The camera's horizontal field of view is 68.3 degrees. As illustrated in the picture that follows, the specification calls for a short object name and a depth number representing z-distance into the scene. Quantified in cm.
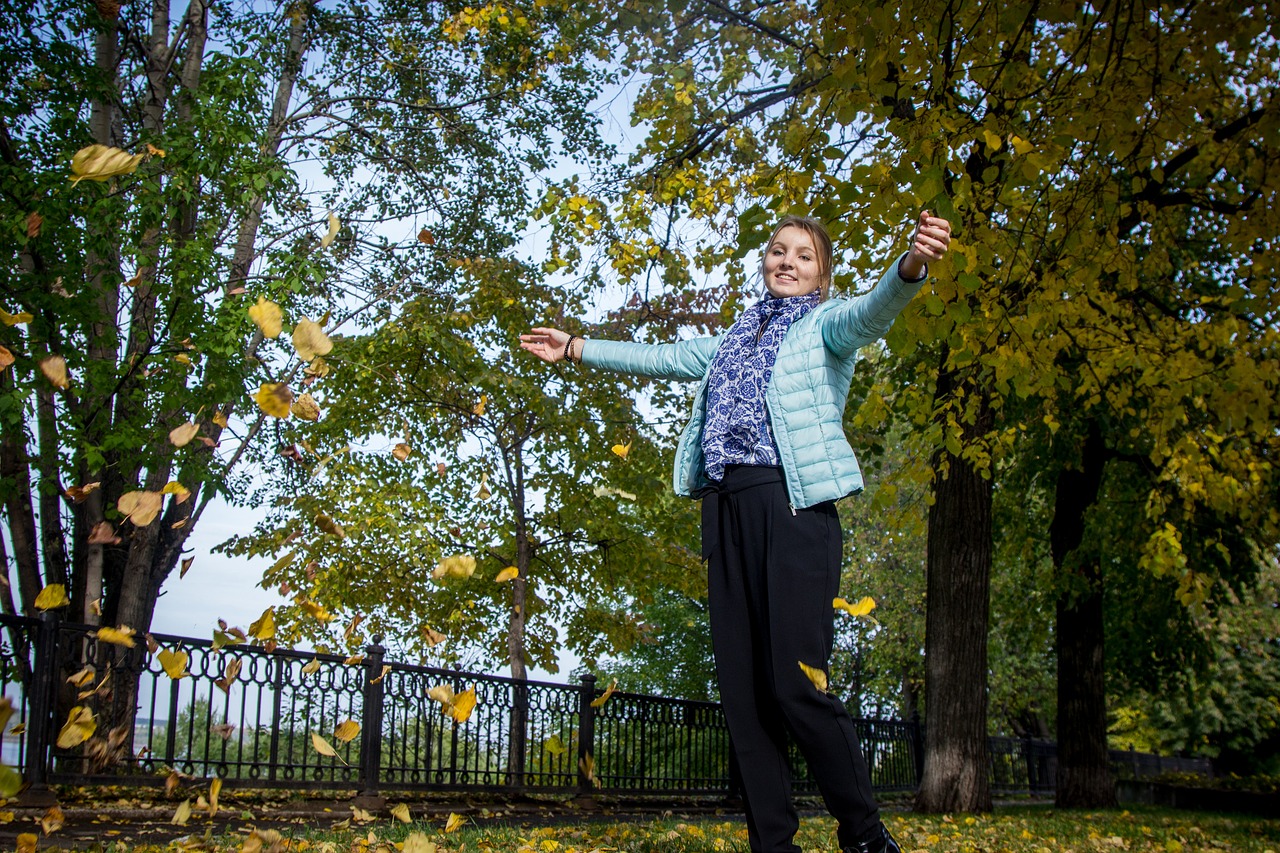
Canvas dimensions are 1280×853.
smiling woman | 276
